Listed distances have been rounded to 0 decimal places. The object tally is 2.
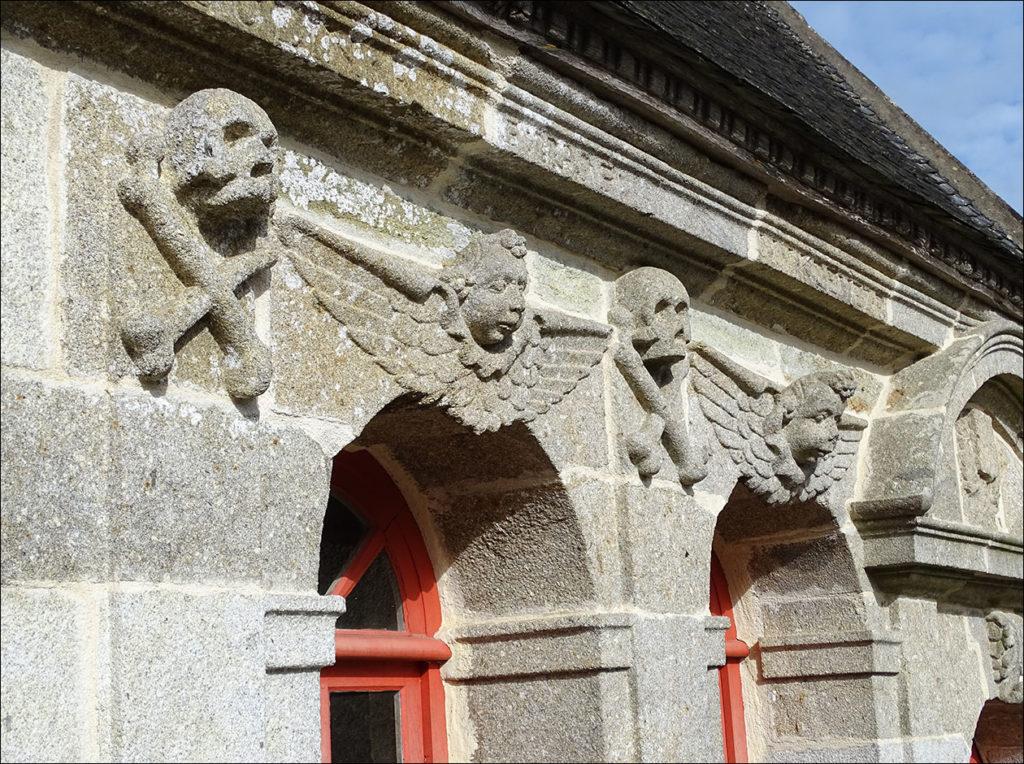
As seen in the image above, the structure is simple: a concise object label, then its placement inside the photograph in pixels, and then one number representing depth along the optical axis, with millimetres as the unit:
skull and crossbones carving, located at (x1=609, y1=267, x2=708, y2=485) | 3646
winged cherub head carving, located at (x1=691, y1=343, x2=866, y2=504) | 4098
